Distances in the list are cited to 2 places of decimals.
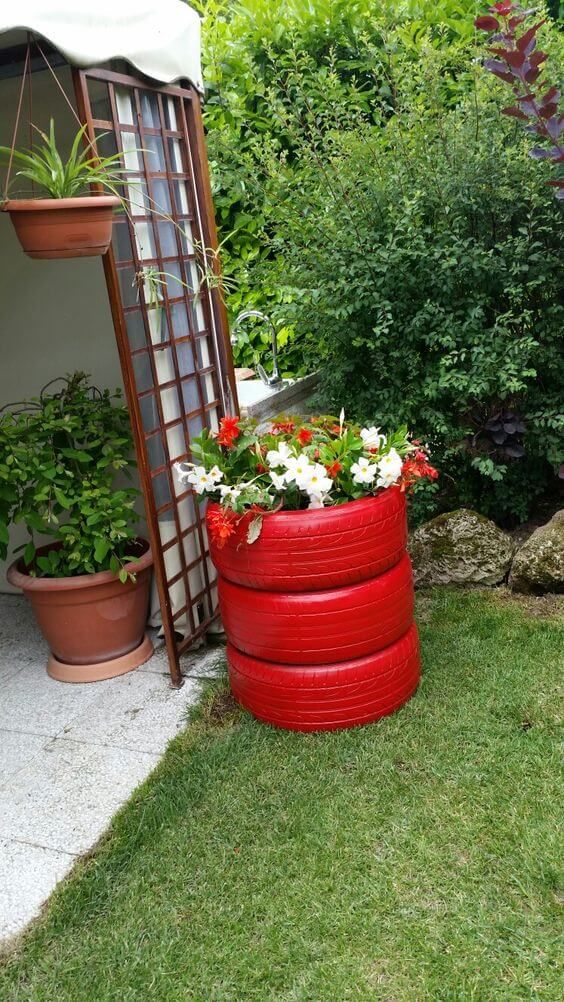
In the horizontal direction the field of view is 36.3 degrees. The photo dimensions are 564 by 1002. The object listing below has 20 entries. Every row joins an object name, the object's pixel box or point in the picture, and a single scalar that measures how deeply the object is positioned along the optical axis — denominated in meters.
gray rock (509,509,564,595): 3.79
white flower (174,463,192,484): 3.06
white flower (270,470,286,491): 2.83
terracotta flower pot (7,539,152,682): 3.53
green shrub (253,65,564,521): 3.80
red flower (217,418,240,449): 3.02
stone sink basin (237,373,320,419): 4.04
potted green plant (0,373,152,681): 3.49
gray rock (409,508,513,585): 3.99
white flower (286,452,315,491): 2.80
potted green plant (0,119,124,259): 2.63
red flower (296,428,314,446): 3.01
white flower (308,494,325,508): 2.86
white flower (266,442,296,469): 2.87
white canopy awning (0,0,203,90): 2.50
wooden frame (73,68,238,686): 3.14
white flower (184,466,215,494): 2.99
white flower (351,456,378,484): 2.87
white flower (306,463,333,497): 2.81
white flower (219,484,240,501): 2.86
